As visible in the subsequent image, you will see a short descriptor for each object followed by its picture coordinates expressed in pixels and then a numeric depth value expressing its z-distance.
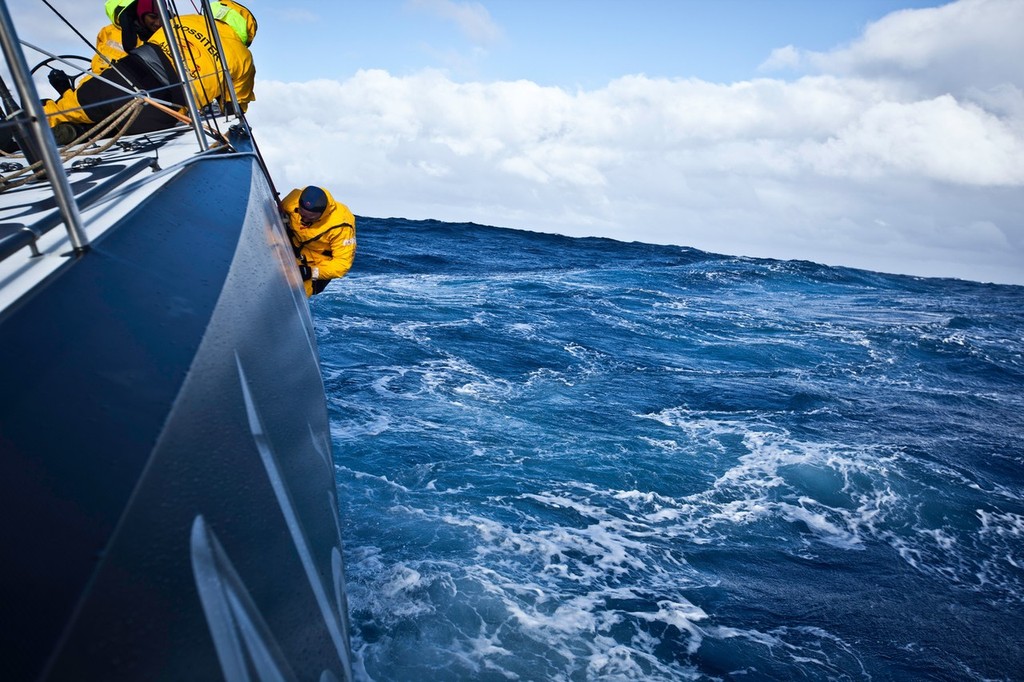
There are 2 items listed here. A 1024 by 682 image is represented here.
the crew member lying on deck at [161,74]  3.56
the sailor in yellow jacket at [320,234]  4.08
